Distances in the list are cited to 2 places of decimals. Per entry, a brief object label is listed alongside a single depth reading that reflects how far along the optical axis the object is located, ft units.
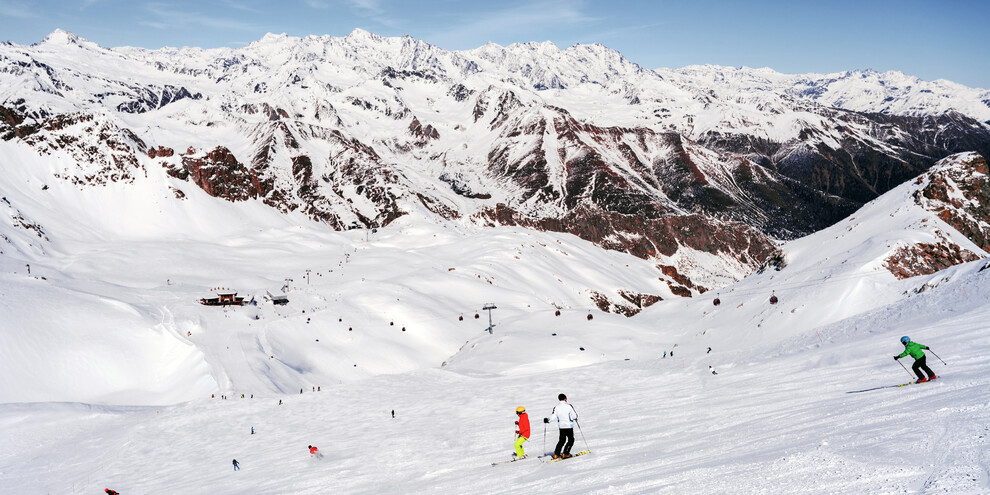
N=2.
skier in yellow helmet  69.71
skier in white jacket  65.77
